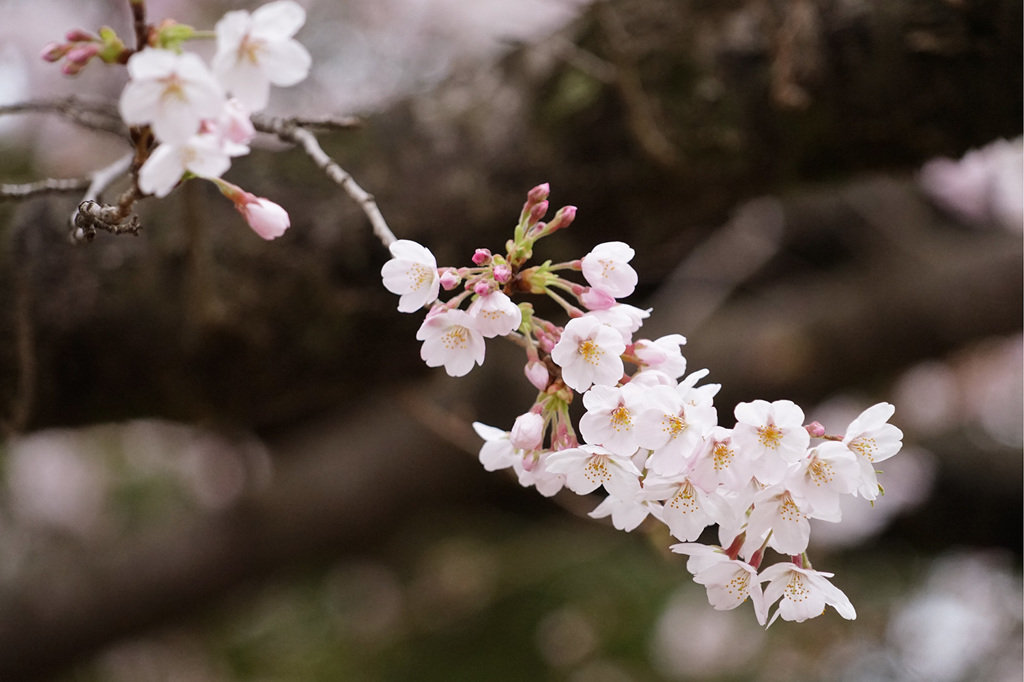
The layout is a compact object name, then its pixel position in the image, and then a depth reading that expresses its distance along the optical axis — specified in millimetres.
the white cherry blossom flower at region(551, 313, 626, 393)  1335
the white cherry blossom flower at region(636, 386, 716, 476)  1322
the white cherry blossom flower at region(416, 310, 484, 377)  1341
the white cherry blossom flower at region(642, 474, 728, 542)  1346
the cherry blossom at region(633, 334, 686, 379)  1350
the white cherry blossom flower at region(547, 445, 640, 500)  1338
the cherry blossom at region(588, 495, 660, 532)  1352
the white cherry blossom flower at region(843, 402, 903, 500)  1355
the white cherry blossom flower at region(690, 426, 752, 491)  1333
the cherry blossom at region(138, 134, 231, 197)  1293
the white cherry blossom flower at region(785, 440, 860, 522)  1329
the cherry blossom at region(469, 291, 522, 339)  1324
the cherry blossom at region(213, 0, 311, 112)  1300
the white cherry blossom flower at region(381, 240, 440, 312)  1337
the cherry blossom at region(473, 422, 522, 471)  1382
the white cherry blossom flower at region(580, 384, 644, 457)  1328
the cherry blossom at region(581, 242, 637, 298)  1356
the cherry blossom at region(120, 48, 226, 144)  1282
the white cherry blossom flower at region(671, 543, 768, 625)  1364
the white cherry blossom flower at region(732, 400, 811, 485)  1327
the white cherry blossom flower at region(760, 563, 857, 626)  1359
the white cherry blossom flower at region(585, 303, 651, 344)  1348
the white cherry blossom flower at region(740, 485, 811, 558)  1338
